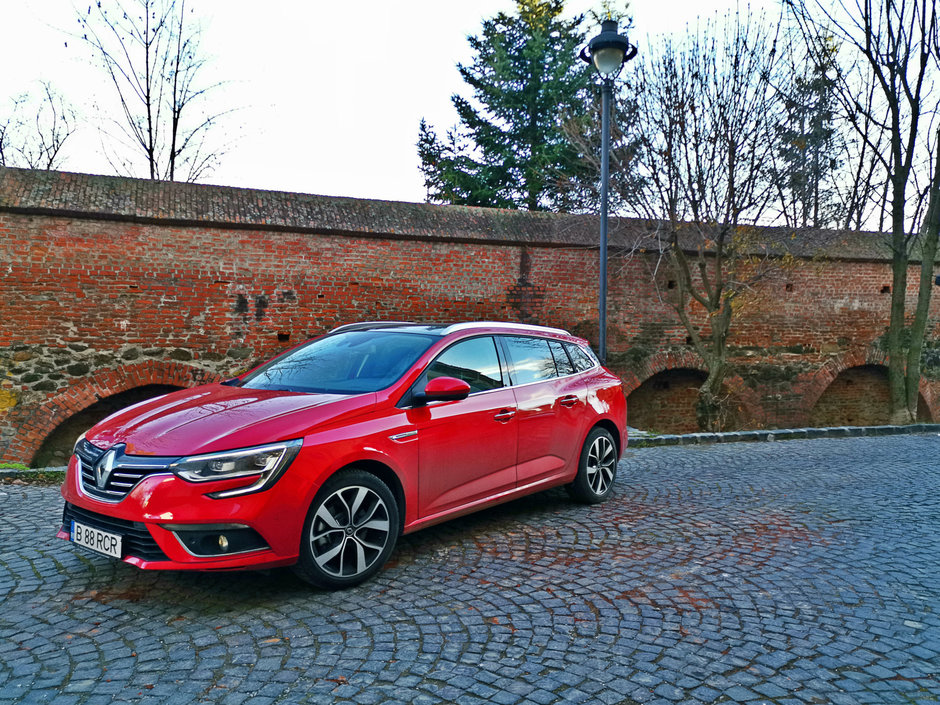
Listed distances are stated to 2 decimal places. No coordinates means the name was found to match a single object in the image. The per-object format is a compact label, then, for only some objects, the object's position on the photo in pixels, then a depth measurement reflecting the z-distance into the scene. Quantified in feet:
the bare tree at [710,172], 38.42
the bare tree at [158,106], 65.77
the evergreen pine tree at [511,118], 80.33
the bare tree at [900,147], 44.29
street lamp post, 30.22
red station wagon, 11.07
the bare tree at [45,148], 83.92
